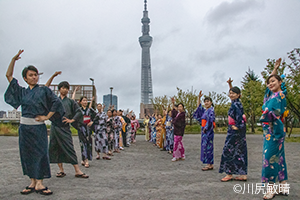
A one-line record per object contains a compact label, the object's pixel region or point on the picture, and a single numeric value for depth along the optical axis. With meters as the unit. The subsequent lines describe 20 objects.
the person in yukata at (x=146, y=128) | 19.86
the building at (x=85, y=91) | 45.59
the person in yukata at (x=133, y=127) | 17.56
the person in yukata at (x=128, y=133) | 15.10
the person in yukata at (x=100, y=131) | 8.88
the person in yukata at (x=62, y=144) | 5.59
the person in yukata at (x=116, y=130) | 11.62
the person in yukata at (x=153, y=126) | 16.31
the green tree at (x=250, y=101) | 29.59
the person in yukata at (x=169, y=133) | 11.55
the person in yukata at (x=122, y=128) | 13.48
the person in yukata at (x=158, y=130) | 13.71
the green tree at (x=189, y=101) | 37.91
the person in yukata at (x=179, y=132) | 8.99
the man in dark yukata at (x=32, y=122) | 4.34
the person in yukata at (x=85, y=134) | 7.29
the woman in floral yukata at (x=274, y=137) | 4.27
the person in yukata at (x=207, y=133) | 6.81
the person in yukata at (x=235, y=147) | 5.46
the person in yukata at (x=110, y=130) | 10.25
